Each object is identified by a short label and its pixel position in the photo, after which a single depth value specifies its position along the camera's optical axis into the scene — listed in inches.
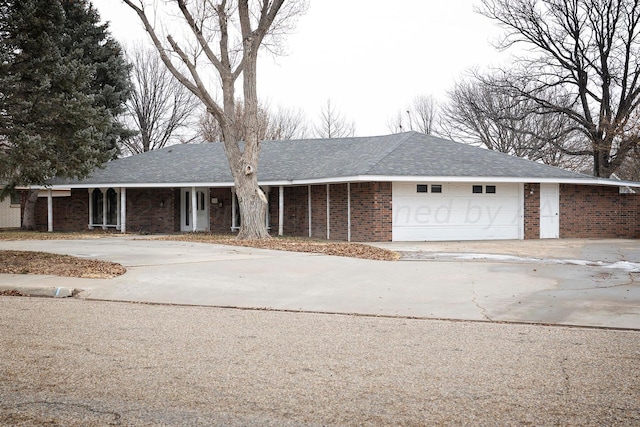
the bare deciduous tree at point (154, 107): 1900.8
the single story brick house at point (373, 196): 890.1
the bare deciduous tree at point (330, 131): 2149.4
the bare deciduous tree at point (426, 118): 2008.4
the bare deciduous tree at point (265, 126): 1964.8
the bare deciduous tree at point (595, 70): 1264.8
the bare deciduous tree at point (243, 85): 837.2
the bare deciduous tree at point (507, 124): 1526.8
